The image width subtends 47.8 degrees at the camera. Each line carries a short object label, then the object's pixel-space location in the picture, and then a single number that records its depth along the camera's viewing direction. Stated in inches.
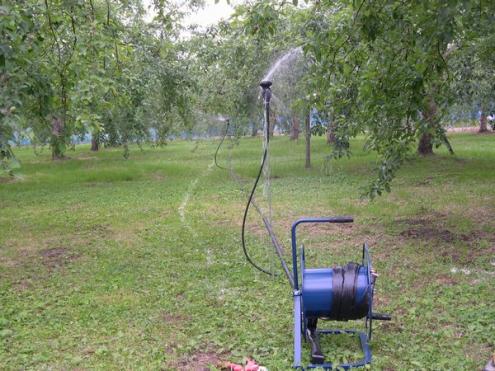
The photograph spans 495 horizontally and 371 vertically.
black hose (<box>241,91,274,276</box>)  176.6
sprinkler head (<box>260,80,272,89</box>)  172.6
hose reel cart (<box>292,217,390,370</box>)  130.4
